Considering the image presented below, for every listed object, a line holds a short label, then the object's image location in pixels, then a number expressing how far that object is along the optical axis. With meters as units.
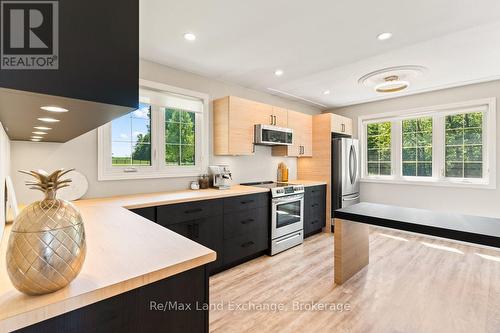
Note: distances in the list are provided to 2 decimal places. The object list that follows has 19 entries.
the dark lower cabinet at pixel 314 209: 4.00
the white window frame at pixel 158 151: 2.62
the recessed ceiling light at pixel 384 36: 2.27
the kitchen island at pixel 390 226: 1.75
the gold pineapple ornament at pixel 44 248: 0.65
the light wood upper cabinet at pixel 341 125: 4.53
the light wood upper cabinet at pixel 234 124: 3.32
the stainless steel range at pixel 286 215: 3.34
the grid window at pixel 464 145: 3.81
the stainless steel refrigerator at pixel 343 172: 4.38
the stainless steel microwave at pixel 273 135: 3.57
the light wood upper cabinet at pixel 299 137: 4.22
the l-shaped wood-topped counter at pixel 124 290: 0.67
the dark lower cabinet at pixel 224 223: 2.39
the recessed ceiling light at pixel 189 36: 2.30
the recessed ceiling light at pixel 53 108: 0.77
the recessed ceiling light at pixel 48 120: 1.03
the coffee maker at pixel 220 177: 3.30
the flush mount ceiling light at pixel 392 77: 2.86
